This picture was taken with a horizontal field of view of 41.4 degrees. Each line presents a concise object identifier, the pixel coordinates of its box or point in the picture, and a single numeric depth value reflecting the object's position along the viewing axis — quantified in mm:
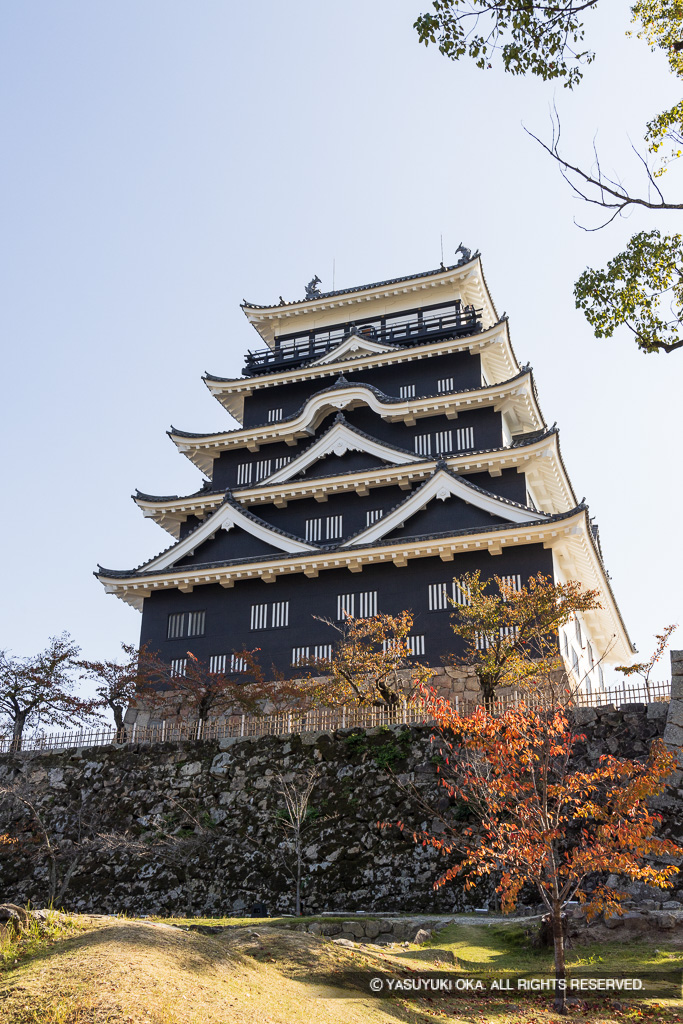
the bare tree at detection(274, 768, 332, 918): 19000
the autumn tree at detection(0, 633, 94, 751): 25891
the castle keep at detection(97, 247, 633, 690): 28469
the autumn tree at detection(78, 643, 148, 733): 26156
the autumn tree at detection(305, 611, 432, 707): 23031
